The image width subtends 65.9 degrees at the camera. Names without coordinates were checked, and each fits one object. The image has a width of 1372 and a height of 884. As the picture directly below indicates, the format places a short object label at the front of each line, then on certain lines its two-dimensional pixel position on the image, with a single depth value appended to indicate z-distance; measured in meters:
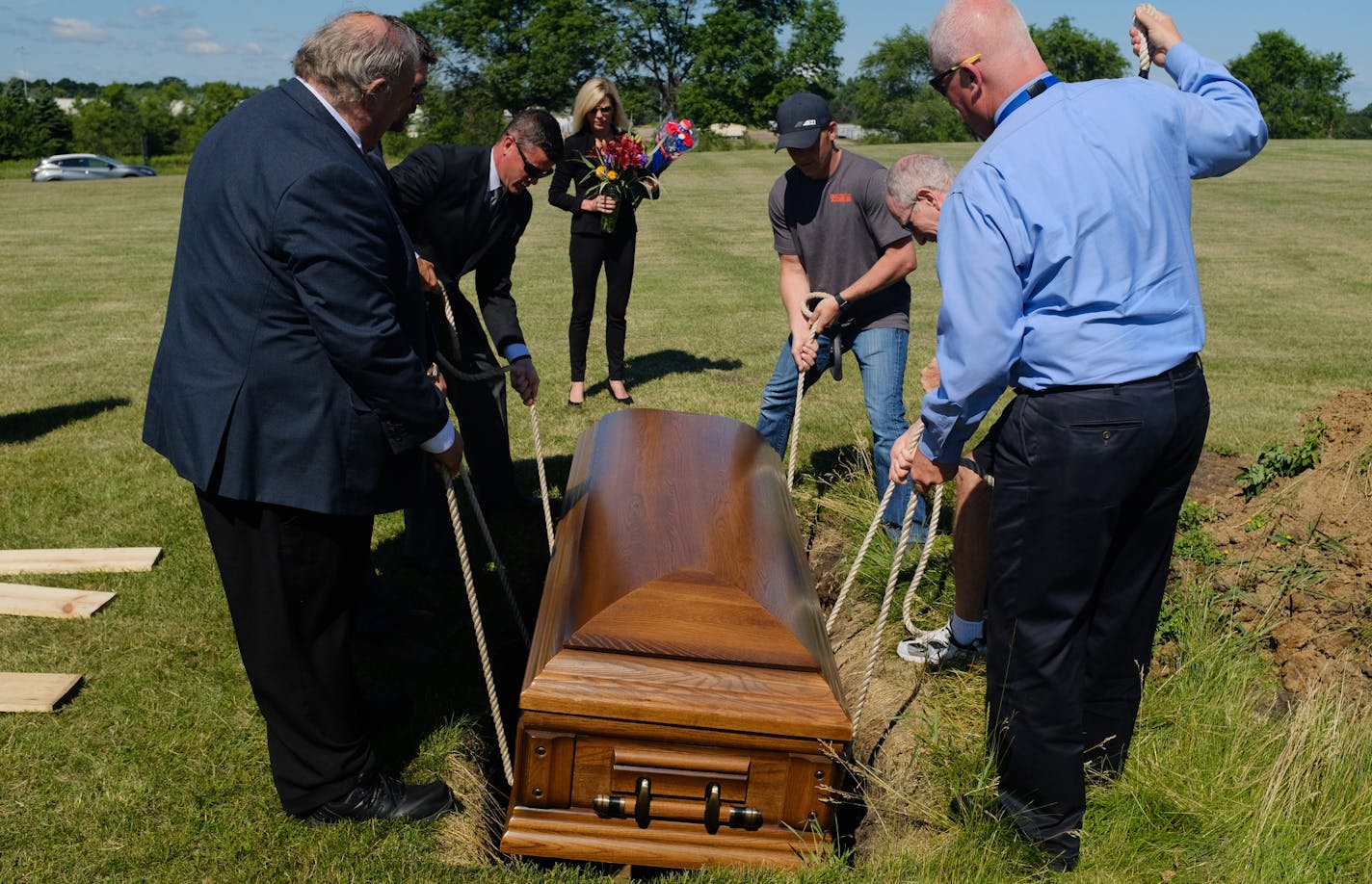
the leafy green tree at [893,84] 91.06
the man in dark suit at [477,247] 4.56
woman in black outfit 7.39
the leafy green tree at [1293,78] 66.81
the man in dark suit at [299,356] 2.54
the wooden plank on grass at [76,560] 4.62
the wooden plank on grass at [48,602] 4.22
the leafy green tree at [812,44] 63.94
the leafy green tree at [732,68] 61.50
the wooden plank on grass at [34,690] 3.50
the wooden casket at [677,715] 2.75
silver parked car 35.72
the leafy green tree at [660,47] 66.25
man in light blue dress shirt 2.54
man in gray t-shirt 4.86
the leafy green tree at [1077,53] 68.38
